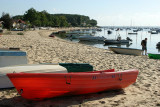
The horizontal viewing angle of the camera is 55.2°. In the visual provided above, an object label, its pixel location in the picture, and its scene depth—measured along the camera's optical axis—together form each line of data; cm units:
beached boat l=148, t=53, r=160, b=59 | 1274
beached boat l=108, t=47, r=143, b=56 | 1443
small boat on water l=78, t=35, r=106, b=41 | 3766
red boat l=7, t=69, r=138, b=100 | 415
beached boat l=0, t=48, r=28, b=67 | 565
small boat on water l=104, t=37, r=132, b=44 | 3272
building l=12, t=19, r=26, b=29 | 6043
